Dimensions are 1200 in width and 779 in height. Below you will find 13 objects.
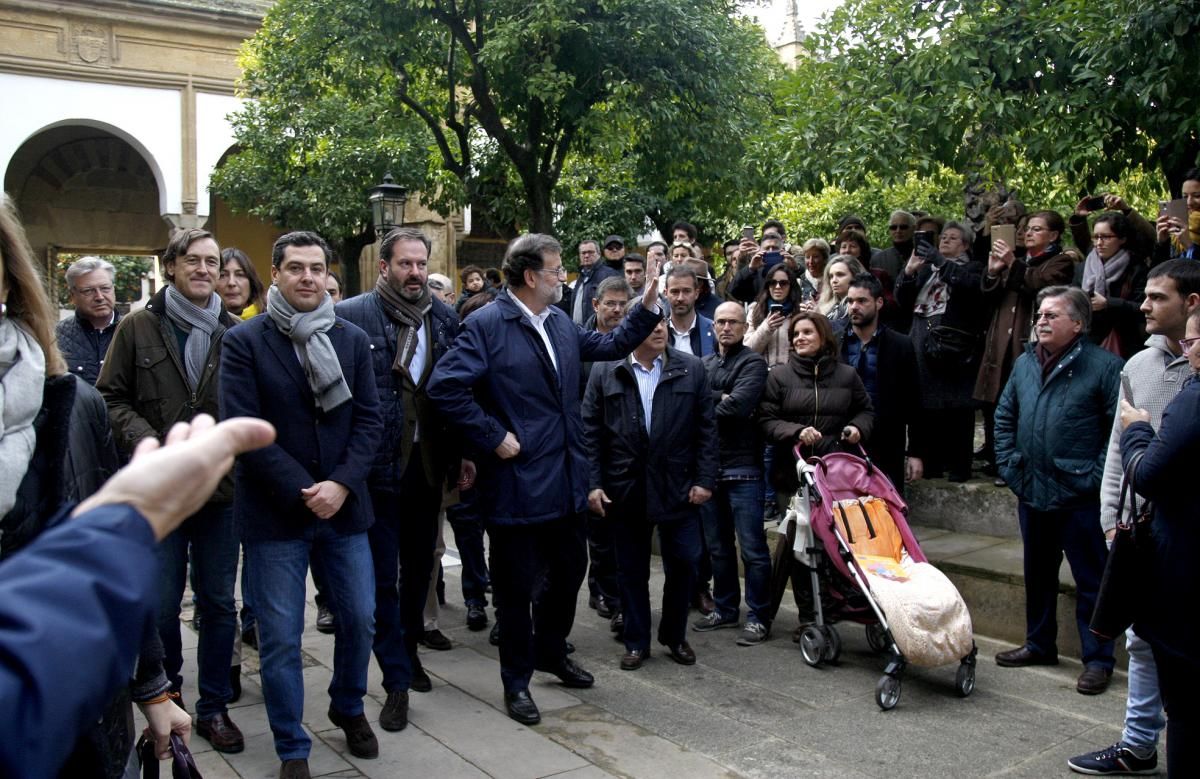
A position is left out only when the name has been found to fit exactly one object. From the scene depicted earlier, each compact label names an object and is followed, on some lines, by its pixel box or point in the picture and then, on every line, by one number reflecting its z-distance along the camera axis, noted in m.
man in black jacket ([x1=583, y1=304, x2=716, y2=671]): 6.06
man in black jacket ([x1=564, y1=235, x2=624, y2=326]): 9.82
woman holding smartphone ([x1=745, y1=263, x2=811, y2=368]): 7.79
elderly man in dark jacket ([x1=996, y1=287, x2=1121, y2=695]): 5.55
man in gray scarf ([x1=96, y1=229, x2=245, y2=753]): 4.77
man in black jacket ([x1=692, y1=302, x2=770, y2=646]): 6.63
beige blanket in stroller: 5.27
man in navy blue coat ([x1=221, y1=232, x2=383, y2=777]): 4.26
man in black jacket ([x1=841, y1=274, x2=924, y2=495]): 7.16
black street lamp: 12.38
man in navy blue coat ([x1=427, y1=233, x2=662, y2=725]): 5.08
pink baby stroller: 5.30
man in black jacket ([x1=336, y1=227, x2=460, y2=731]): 5.11
